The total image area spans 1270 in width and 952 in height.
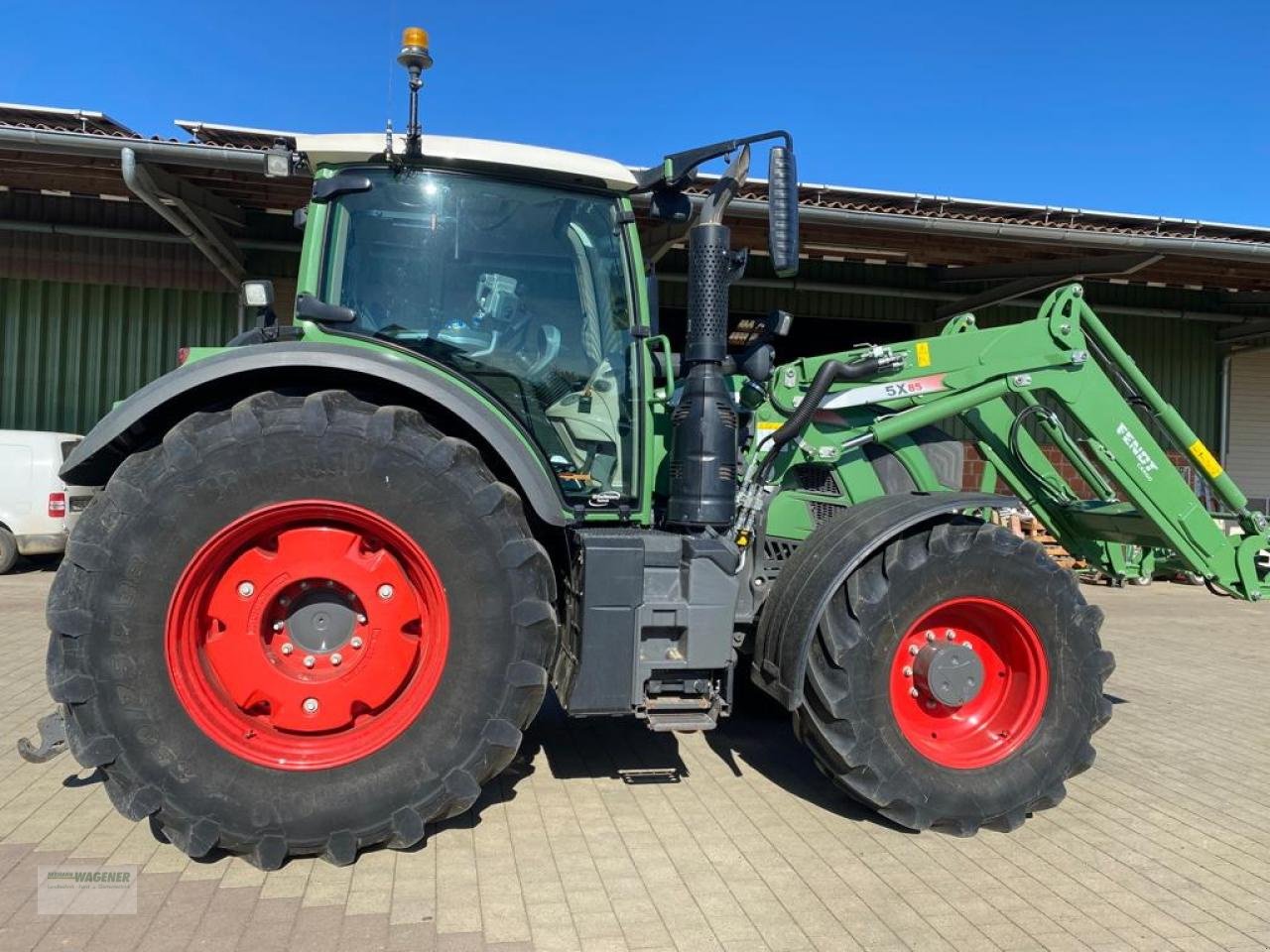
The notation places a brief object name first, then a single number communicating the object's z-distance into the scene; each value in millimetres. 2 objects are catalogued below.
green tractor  2822
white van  9594
